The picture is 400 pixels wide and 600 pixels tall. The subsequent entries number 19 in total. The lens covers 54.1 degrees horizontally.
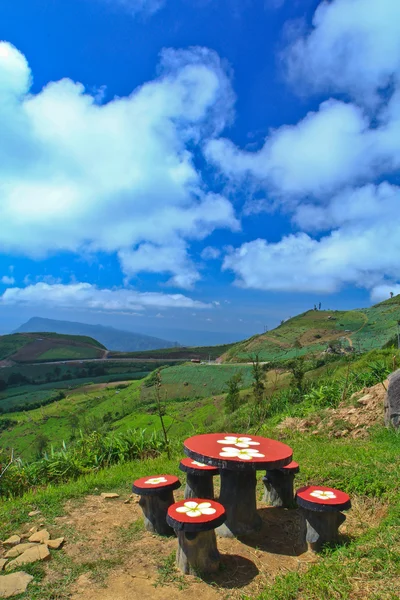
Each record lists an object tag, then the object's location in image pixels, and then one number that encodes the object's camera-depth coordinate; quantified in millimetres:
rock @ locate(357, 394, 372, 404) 10759
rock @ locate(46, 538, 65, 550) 4871
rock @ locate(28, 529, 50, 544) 5059
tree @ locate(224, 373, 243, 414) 28594
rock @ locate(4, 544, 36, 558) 4691
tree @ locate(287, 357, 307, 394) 18031
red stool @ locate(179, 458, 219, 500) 5789
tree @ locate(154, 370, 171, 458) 9019
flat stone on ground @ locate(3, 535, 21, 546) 5047
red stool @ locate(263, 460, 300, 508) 6109
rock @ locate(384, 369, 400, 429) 8680
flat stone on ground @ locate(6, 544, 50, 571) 4449
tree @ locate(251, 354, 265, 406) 14188
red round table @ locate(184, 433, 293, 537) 4926
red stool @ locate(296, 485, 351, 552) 4520
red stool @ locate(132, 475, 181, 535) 5293
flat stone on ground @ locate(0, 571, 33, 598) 3914
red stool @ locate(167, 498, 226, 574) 4121
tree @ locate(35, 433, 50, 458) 48431
